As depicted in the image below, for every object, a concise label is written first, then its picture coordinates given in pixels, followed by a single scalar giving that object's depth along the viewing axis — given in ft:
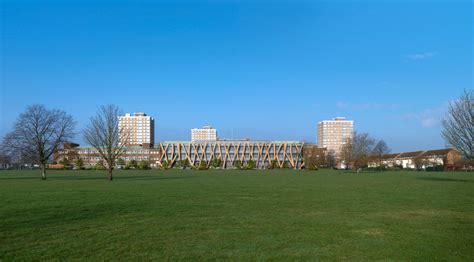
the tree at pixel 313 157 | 400.26
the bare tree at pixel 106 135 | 173.55
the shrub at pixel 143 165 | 402.31
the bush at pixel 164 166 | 436.43
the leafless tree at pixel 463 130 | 127.13
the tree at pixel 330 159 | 513.04
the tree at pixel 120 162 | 455.63
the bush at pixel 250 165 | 440.04
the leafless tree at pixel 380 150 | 389.80
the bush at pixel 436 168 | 356.20
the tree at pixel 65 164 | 381.68
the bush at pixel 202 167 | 405.63
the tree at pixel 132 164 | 418.18
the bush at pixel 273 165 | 472.85
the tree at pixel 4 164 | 440.04
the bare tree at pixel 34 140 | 159.53
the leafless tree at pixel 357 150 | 305.12
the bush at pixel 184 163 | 505.82
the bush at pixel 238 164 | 462.84
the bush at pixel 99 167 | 374.30
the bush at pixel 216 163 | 491.31
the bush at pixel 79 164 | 398.62
